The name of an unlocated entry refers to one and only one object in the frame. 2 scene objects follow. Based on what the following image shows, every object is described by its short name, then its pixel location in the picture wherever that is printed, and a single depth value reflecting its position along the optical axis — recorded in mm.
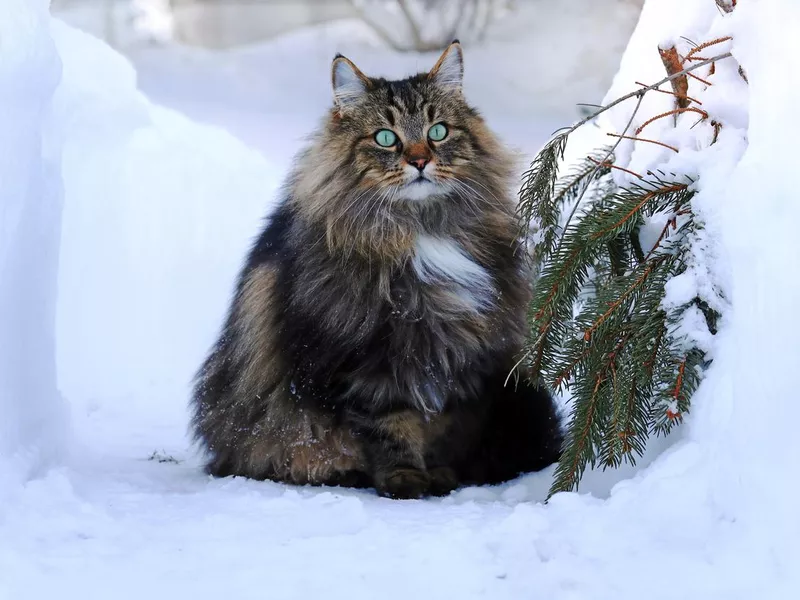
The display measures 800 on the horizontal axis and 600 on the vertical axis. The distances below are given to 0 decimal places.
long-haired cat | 2600
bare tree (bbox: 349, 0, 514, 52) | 8375
